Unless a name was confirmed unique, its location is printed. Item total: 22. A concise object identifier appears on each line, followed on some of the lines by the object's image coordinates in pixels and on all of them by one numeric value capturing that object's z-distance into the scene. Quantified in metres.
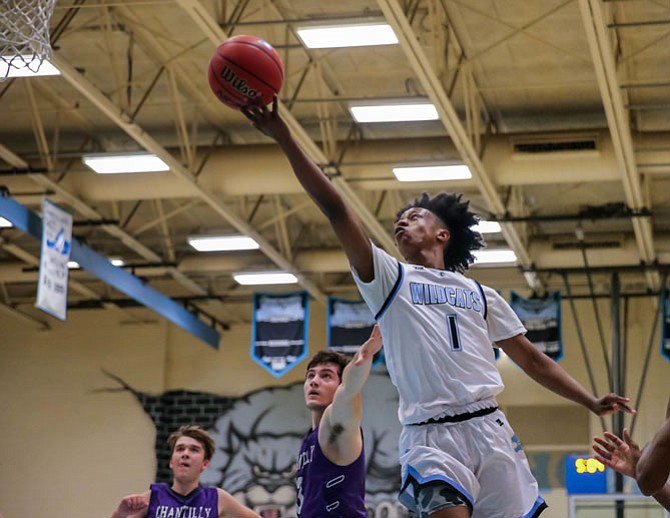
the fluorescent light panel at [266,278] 21.19
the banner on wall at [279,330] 19.86
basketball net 7.53
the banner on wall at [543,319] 19.05
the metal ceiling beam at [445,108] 11.80
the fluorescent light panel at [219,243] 19.83
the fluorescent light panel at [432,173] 16.11
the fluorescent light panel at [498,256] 19.77
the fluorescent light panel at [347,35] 12.45
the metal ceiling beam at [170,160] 13.23
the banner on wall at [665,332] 18.79
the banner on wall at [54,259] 14.77
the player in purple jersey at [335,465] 5.96
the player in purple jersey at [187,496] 8.41
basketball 4.65
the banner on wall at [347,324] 19.88
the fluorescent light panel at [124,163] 16.08
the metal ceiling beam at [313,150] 11.86
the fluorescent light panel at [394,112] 14.48
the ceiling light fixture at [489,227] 18.23
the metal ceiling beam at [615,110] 11.60
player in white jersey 4.60
